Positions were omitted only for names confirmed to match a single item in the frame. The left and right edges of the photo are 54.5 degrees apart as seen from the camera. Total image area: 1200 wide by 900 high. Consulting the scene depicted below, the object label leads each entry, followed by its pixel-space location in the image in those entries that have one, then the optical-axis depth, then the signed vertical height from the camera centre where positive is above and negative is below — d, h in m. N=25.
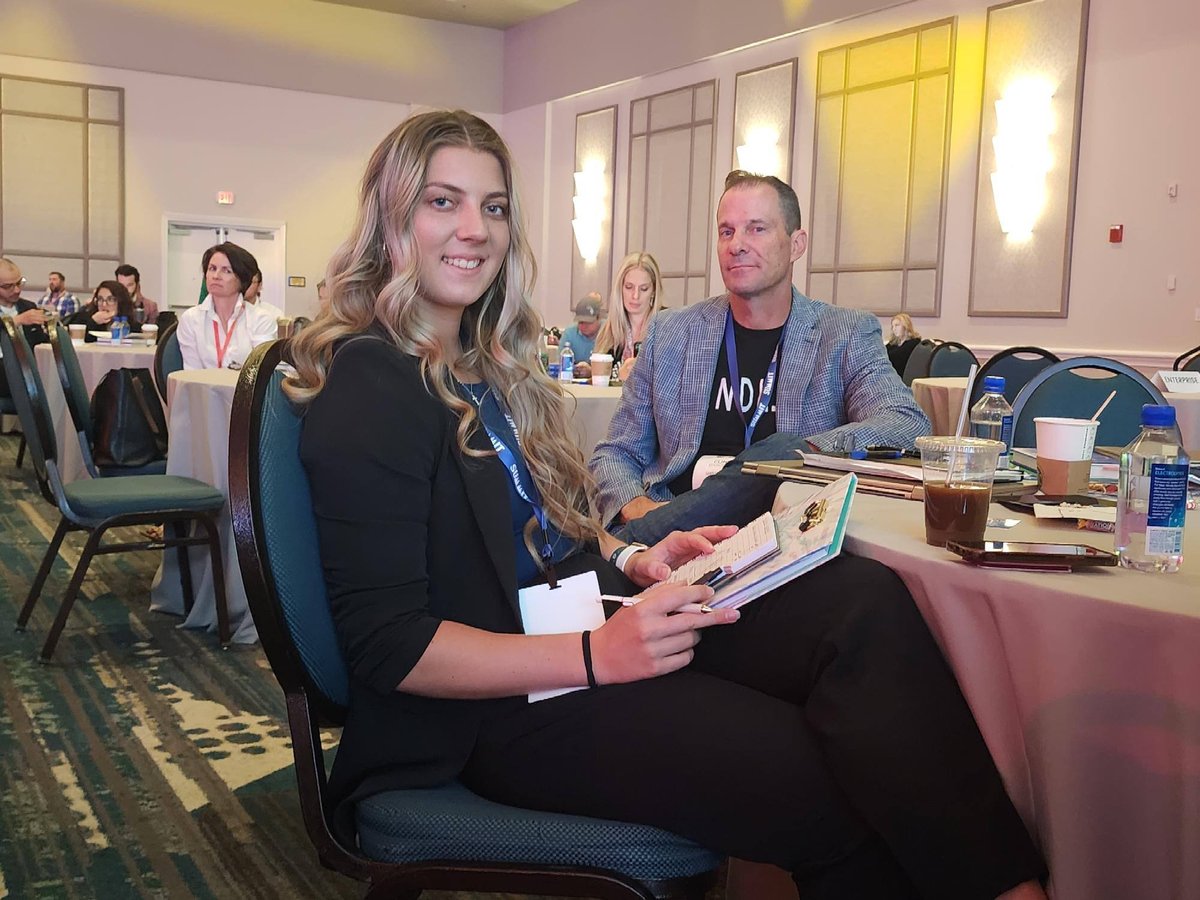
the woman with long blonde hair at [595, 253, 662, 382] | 6.54 +0.25
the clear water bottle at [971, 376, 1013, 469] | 2.14 -0.10
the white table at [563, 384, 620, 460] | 4.59 -0.25
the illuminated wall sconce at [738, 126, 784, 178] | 11.20 +1.95
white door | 14.00 +1.02
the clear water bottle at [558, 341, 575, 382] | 5.45 -0.10
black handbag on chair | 4.29 -0.34
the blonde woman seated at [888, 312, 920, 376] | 7.96 +0.14
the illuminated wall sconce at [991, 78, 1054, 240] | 8.71 +1.57
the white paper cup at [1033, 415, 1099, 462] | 1.79 -0.11
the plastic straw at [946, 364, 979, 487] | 1.49 -0.11
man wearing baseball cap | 7.21 +0.09
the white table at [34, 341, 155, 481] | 6.09 -0.25
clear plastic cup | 1.40 -0.16
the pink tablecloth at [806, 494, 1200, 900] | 1.08 -0.34
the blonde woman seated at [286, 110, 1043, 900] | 1.21 -0.36
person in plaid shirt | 11.59 +0.29
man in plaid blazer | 2.91 -0.06
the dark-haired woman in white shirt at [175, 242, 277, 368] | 5.51 +0.06
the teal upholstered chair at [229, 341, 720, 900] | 1.25 -0.52
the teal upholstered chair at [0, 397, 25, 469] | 7.73 -0.55
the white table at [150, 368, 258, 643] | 3.91 -0.47
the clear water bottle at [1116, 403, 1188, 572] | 1.29 -0.15
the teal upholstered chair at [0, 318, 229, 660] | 3.63 -0.54
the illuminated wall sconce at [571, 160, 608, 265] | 13.70 +1.65
